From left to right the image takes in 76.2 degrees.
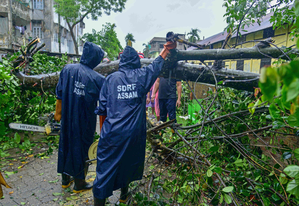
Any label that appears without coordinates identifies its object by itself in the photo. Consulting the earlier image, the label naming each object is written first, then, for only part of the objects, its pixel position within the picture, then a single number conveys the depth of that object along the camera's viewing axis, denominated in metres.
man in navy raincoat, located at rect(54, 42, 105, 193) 2.73
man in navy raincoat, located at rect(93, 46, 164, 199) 2.09
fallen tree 2.39
